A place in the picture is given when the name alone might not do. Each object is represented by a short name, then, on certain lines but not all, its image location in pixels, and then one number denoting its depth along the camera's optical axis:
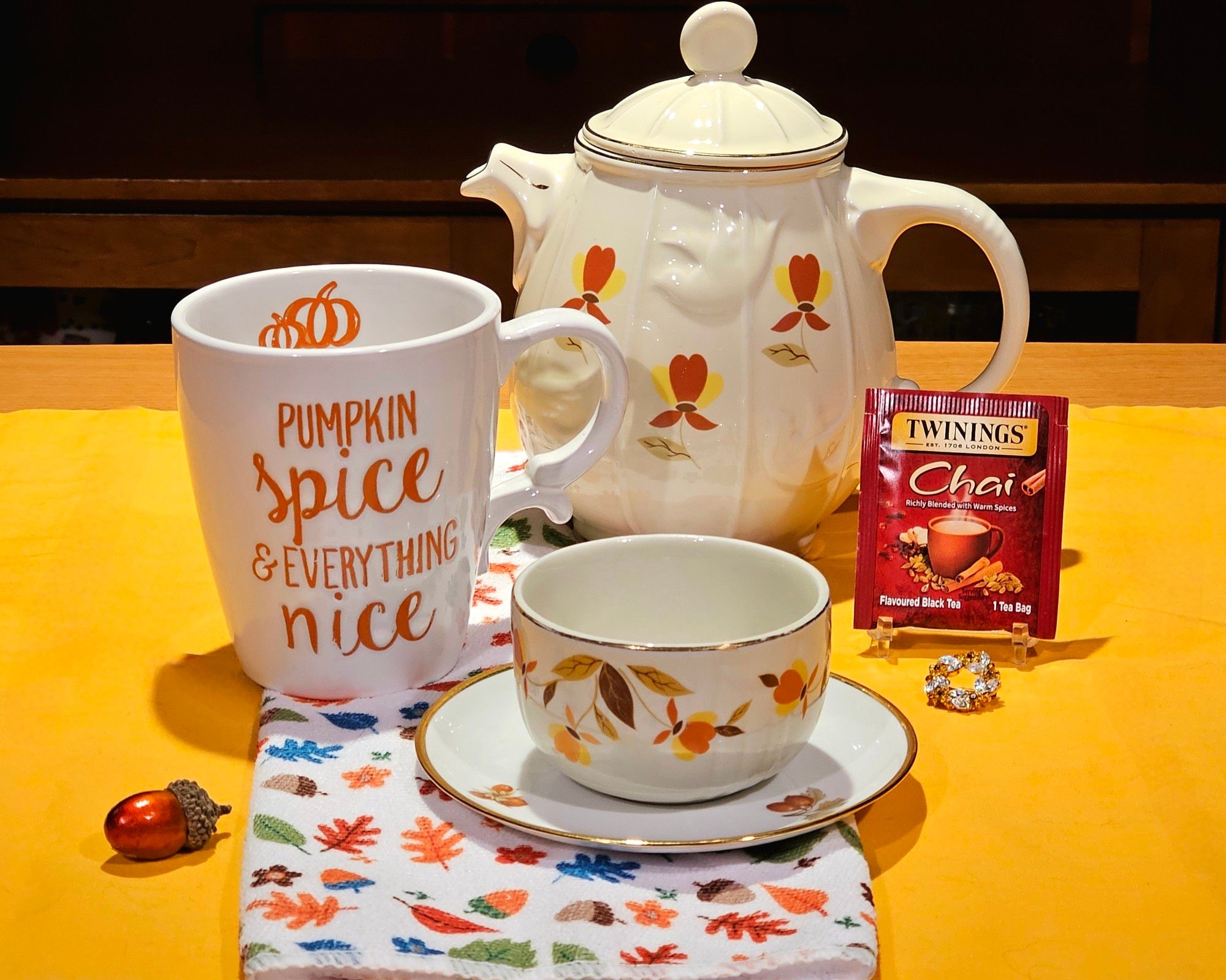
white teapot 0.65
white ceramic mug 0.53
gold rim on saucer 0.44
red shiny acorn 0.46
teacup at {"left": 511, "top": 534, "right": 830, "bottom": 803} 0.45
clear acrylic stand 0.62
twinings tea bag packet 0.63
